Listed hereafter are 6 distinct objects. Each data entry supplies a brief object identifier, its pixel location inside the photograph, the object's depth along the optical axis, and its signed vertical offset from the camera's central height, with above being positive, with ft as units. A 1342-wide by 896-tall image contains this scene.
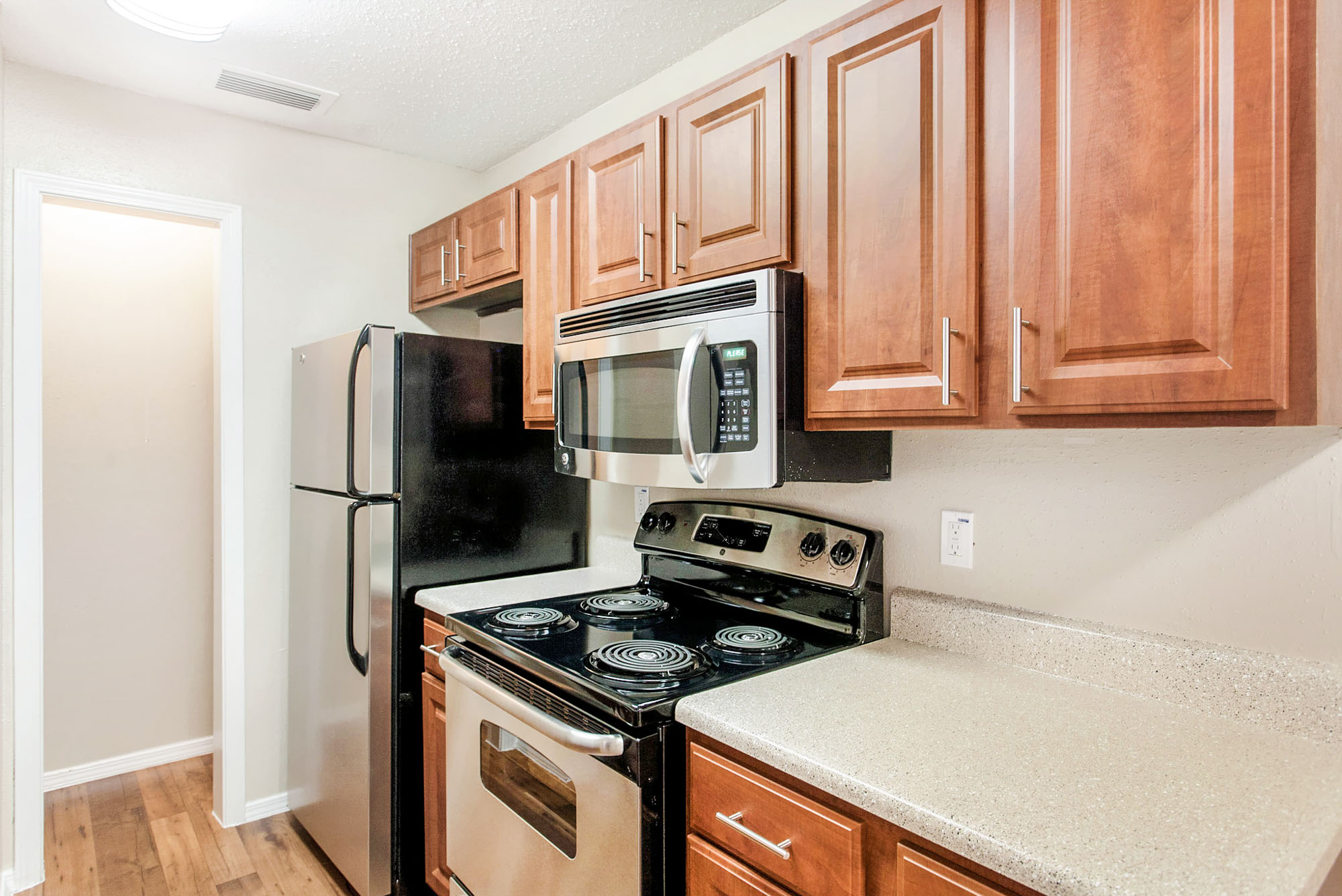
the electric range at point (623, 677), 4.26 -1.47
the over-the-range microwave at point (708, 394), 4.77 +0.34
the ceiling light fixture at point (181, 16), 5.92 +3.44
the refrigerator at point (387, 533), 7.00 -0.90
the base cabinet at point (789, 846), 3.13 -1.86
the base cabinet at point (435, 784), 6.69 -3.07
